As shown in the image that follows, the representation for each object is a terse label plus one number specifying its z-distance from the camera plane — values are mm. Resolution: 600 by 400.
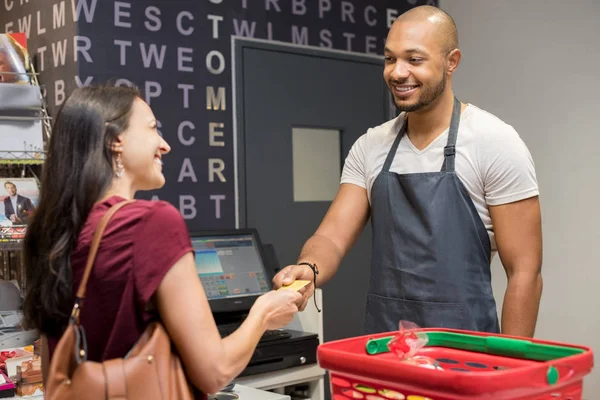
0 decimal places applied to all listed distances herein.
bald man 2105
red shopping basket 1080
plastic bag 1408
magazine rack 3064
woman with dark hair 1365
